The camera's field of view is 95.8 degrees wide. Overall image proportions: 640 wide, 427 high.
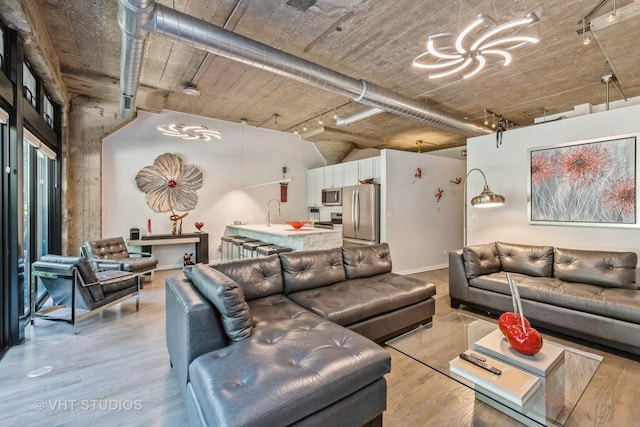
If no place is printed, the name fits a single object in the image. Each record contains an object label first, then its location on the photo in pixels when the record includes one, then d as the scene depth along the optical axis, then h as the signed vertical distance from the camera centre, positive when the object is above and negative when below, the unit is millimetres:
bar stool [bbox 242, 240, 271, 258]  5098 -617
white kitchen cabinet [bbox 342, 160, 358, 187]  6668 +946
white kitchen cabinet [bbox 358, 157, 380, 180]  6195 +981
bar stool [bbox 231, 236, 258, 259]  5715 -609
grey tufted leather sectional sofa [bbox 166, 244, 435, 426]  1416 -847
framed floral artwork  3537 +394
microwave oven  7074 +427
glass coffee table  1582 -1046
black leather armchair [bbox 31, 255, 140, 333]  3146 -836
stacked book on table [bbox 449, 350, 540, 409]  1617 -994
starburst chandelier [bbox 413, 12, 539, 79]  2076 +1423
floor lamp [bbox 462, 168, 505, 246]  3803 +178
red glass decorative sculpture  1895 -810
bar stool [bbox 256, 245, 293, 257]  4621 -590
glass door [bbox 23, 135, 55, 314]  3760 +159
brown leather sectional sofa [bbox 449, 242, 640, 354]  2719 -818
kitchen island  4457 -399
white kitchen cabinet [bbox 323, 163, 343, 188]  7199 +957
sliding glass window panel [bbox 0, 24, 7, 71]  2654 +1500
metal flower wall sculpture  6090 +633
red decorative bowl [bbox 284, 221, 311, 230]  4941 -197
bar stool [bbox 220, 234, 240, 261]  6352 -756
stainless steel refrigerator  5828 -14
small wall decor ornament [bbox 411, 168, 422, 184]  6052 +812
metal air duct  2527 +1659
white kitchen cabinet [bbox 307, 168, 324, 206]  7840 +771
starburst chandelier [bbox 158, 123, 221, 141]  4633 +1399
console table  5723 -562
